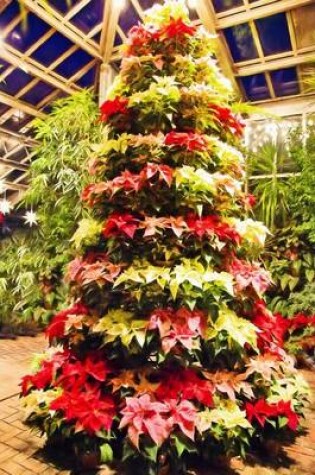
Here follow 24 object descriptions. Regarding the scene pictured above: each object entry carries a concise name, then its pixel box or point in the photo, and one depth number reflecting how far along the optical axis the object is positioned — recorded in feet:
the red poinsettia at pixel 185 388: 5.97
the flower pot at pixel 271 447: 6.86
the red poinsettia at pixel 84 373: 6.23
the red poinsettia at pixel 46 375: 6.79
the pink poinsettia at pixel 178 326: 5.77
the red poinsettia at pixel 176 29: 7.19
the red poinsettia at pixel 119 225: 6.28
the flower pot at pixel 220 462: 6.48
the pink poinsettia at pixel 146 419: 5.32
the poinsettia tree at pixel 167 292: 5.97
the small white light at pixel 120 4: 16.03
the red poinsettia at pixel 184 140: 6.64
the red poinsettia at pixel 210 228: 6.37
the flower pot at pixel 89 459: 6.02
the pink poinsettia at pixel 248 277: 6.70
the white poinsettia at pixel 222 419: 5.90
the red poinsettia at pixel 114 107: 7.14
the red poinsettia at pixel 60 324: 6.75
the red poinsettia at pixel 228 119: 7.38
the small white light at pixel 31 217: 17.06
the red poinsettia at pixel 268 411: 6.55
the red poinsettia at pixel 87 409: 5.75
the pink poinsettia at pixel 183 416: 5.51
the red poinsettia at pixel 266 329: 7.23
